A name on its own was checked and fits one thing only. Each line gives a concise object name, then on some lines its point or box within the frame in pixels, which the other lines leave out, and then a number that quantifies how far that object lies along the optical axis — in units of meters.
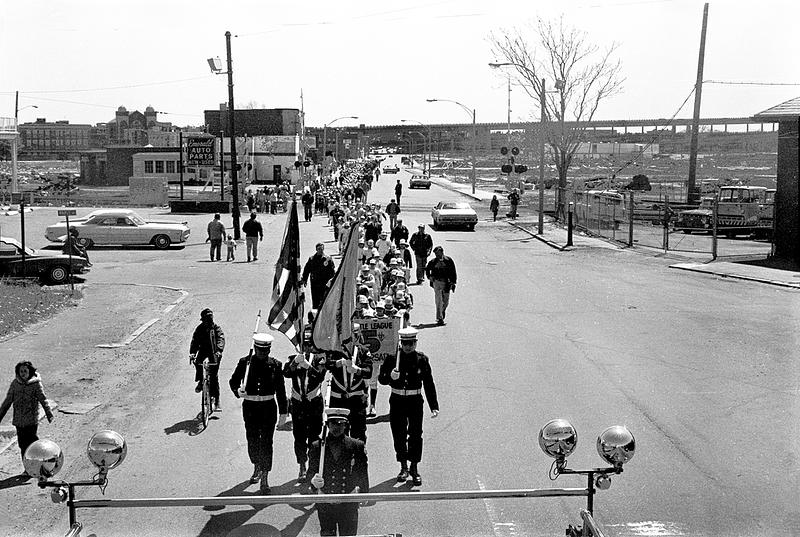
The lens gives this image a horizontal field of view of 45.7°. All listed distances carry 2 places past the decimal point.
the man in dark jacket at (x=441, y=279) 19.03
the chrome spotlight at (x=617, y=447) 5.53
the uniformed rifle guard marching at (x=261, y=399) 9.59
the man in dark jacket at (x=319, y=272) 19.66
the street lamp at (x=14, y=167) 56.91
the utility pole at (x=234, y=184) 37.72
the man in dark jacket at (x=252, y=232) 29.80
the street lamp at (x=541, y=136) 41.84
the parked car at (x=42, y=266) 24.95
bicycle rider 12.12
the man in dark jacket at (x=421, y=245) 24.78
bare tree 54.91
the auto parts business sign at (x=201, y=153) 56.12
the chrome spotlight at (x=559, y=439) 5.50
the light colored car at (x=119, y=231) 33.81
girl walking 10.38
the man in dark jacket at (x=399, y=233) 26.59
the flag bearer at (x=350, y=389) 9.77
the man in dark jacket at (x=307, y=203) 45.28
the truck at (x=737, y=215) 40.31
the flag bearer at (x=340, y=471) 7.01
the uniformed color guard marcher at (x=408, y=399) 9.80
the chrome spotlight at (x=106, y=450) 5.36
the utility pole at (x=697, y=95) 46.75
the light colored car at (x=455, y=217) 42.78
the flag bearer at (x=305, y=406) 9.83
